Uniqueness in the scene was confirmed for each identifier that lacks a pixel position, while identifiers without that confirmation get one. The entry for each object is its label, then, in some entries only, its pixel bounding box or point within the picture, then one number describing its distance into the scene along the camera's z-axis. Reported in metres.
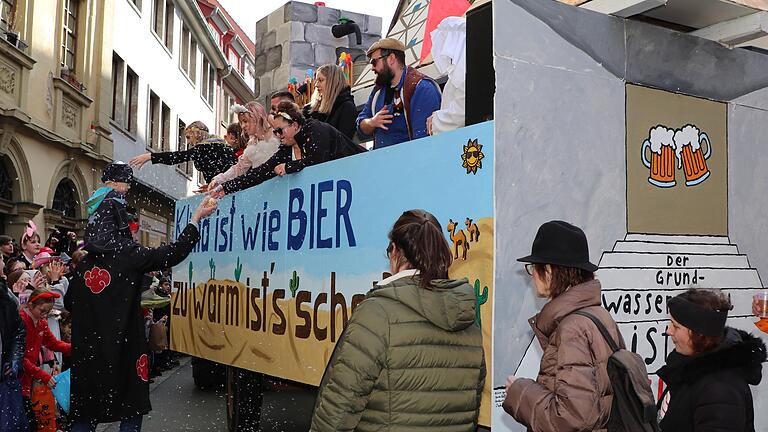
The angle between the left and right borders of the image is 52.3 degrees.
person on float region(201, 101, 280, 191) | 6.18
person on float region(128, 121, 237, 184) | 6.82
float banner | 3.29
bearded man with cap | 4.91
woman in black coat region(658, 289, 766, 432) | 2.67
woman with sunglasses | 4.72
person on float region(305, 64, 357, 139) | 5.91
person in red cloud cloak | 4.70
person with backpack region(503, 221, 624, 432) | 2.51
